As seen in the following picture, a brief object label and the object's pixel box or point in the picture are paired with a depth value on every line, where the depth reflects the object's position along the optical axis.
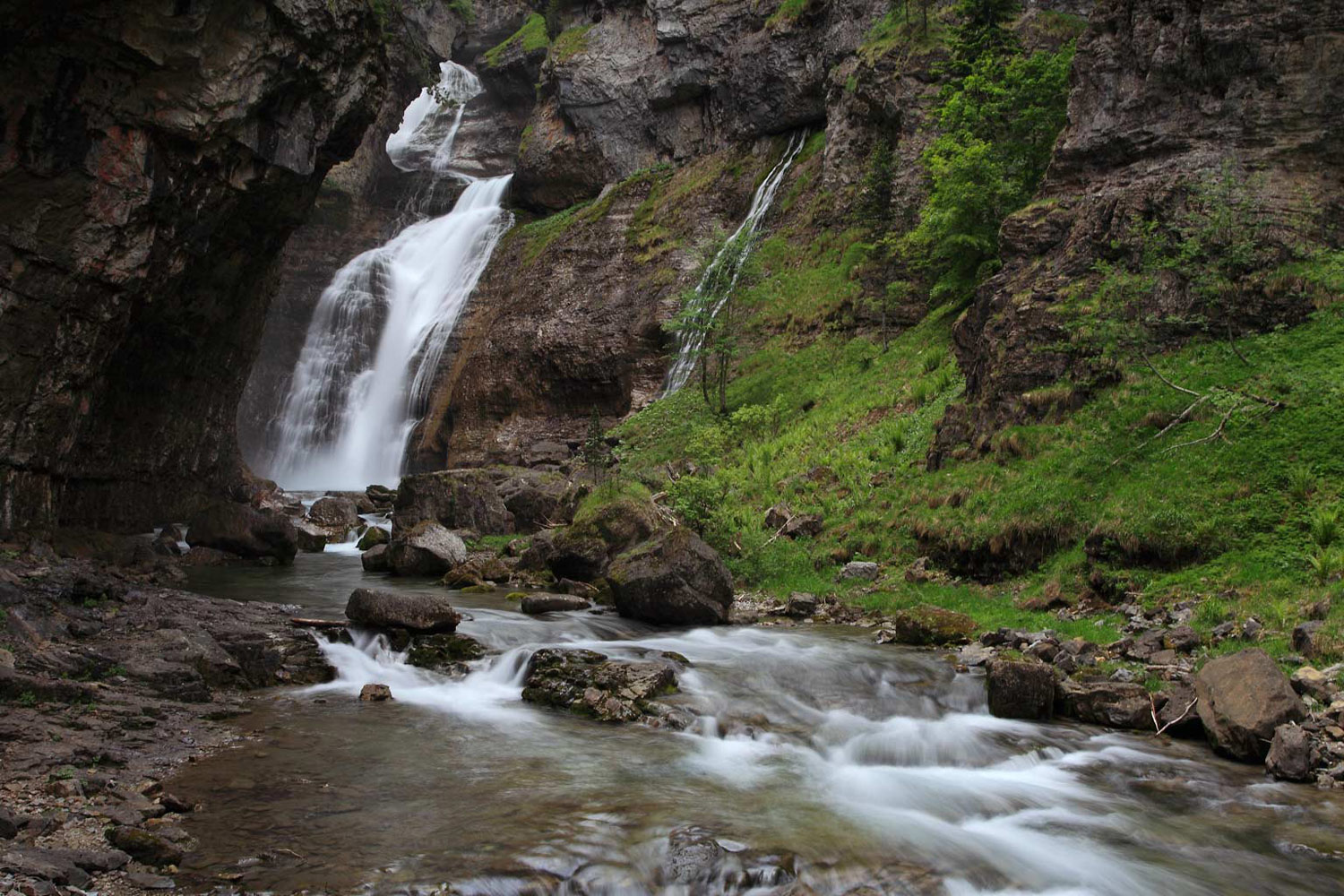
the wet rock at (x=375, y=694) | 9.69
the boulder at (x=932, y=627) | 11.79
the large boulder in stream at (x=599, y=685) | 9.38
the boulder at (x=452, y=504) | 24.56
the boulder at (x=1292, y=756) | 7.04
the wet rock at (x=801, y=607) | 14.58
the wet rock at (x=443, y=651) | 11.02
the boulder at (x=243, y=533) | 20.91
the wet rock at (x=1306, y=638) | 8.56
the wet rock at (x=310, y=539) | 24.05
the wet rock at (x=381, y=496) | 31.73
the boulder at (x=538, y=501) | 23.50
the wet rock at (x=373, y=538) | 23.75
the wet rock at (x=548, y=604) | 14.47
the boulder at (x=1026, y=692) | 9.12
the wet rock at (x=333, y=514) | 27.59
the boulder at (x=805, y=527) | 17.84
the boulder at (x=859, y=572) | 15.23
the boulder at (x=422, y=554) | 19.50
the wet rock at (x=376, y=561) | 20.05
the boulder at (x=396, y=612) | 11.72
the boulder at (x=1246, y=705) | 7.50
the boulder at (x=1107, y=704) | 8.59
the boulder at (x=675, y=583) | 13.87
